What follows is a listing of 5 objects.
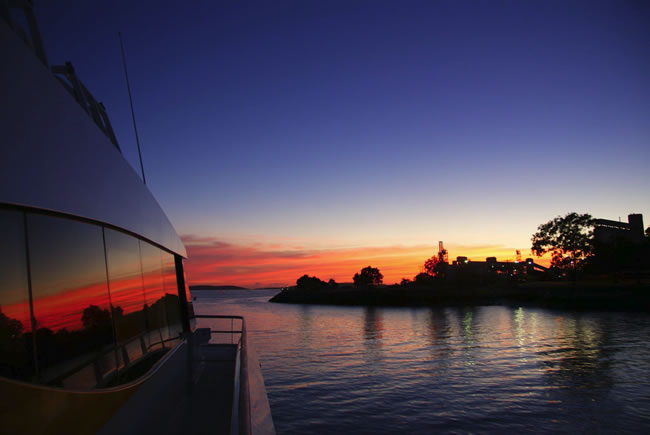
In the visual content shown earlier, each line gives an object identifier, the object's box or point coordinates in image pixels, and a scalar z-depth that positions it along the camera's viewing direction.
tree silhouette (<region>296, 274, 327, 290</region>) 164.00
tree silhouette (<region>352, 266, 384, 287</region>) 188.93
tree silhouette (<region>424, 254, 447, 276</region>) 129.26
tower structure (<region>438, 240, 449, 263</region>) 152.12
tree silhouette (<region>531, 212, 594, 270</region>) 90.25
